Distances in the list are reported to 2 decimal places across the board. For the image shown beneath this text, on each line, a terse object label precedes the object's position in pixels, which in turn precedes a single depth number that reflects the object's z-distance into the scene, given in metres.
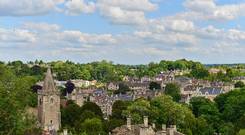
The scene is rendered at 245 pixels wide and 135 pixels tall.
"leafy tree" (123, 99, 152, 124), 70.50
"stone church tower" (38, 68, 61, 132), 71.56
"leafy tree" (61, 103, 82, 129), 76.76
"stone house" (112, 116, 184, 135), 42.24
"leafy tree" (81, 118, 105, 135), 62.57
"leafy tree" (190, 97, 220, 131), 80.80
